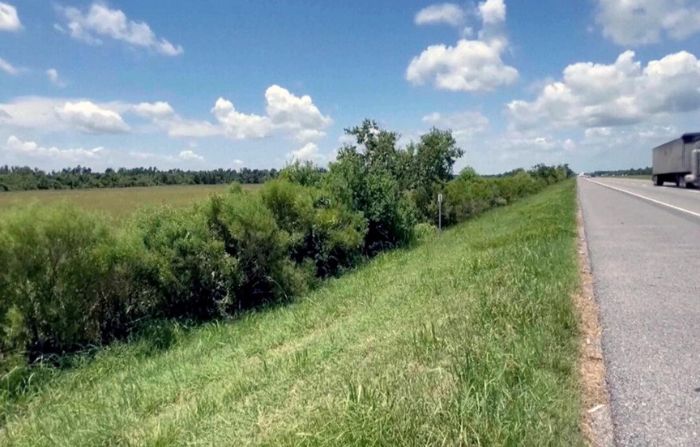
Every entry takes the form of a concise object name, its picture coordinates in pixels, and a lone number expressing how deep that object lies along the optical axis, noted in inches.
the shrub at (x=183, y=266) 354.3
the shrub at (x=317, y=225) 481.4
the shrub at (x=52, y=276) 266.4
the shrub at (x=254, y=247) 402.6
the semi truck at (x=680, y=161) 1227.9
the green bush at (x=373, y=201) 625.9
